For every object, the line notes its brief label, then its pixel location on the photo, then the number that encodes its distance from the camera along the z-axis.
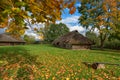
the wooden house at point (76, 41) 15.80
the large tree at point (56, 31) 37.46
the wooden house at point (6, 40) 20.89
